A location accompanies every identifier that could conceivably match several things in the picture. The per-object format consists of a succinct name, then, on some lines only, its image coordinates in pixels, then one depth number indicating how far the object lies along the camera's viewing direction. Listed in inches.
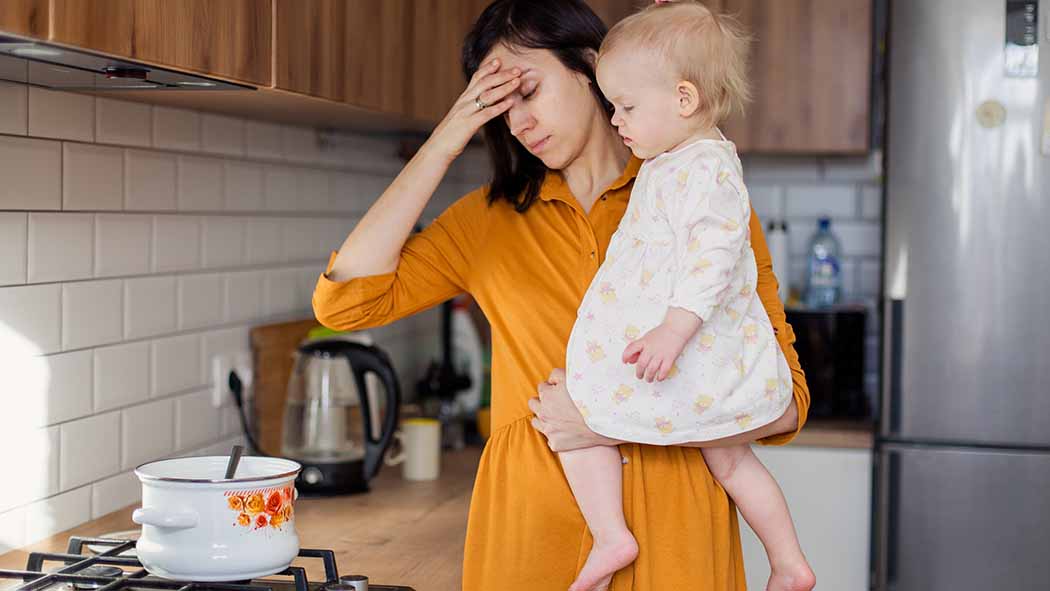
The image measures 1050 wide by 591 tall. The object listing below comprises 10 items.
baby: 52.7
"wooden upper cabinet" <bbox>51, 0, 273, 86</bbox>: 47.3
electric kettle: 83.0
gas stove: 53.7
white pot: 50.5
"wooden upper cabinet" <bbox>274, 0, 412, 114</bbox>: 64.9
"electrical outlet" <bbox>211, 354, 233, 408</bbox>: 83.9
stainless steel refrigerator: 97.7
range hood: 48.8
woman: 57.0
